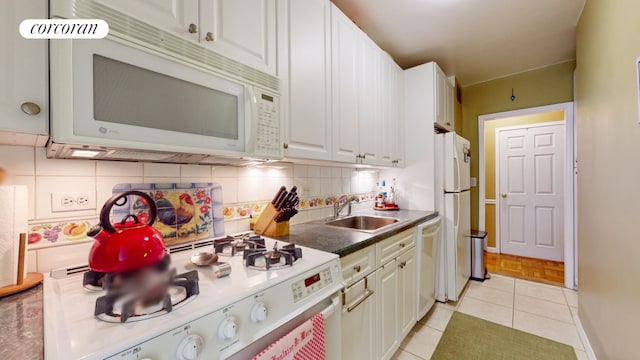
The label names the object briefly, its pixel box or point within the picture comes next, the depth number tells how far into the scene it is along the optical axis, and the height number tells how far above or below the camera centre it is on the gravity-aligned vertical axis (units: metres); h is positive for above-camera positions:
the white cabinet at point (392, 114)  2.23 +0.61
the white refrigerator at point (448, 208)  2.39 -0.29
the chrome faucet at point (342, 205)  2.05 -0.21
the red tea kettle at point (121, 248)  0.70 -0.19
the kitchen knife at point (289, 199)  1.39 -0.11
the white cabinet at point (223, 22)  0.84 +0.60
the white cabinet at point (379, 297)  1.23 -0.68
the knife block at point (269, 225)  1.40 -0.25
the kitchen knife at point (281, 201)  1.39 -0.12
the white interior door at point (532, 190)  3.57 -0.18
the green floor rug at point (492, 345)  1.75 -1.22
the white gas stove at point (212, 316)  0.52 -0.33
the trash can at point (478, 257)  2.90 -0.92
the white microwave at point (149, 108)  0.65 +0.24
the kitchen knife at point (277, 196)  1.40 -0.09
